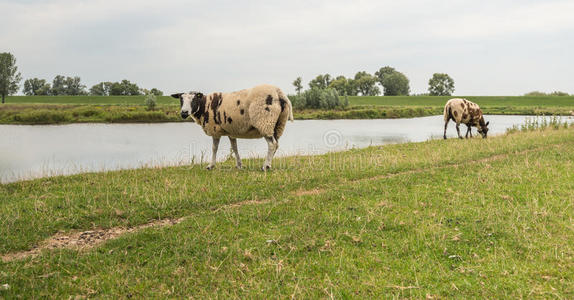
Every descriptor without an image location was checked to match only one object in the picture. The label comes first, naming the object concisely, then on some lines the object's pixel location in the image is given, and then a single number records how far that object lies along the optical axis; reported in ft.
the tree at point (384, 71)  423.35
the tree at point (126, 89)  288.86
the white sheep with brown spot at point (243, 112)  33.40
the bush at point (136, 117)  128.06
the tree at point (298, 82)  286.87
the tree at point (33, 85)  340.08
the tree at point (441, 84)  359.46
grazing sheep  65.57
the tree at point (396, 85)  363.76
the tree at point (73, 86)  323.37
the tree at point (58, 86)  320.91
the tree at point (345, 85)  362.94
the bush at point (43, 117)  118.83
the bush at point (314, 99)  172.65
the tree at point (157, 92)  244.83
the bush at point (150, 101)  155.19
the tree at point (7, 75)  224.12
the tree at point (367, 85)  362.33
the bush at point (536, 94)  293.64
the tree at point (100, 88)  319.68
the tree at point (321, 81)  385.46
